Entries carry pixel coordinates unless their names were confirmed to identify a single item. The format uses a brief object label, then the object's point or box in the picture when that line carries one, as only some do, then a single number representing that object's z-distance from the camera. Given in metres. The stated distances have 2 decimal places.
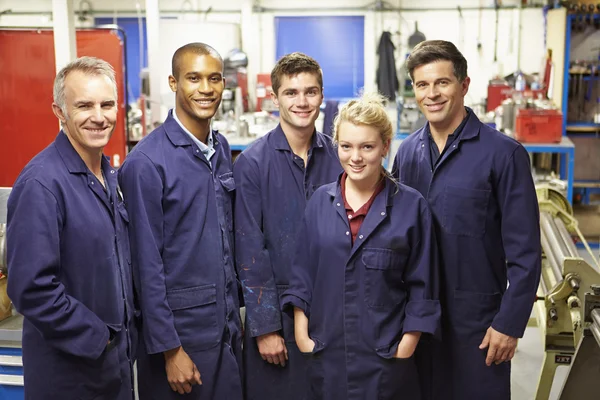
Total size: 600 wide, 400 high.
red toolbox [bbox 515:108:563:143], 6.17
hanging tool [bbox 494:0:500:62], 9.08
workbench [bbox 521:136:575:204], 6.16
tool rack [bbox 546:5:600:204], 7.20
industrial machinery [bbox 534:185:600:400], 2.49
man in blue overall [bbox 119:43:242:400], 2.14
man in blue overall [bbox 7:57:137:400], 1.82
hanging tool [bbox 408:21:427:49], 9.14
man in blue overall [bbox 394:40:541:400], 2.19
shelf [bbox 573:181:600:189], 7.46
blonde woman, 2.09
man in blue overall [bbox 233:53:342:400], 2.34
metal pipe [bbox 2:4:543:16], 9.19
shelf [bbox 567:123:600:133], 7.36
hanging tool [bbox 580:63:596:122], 7.22
